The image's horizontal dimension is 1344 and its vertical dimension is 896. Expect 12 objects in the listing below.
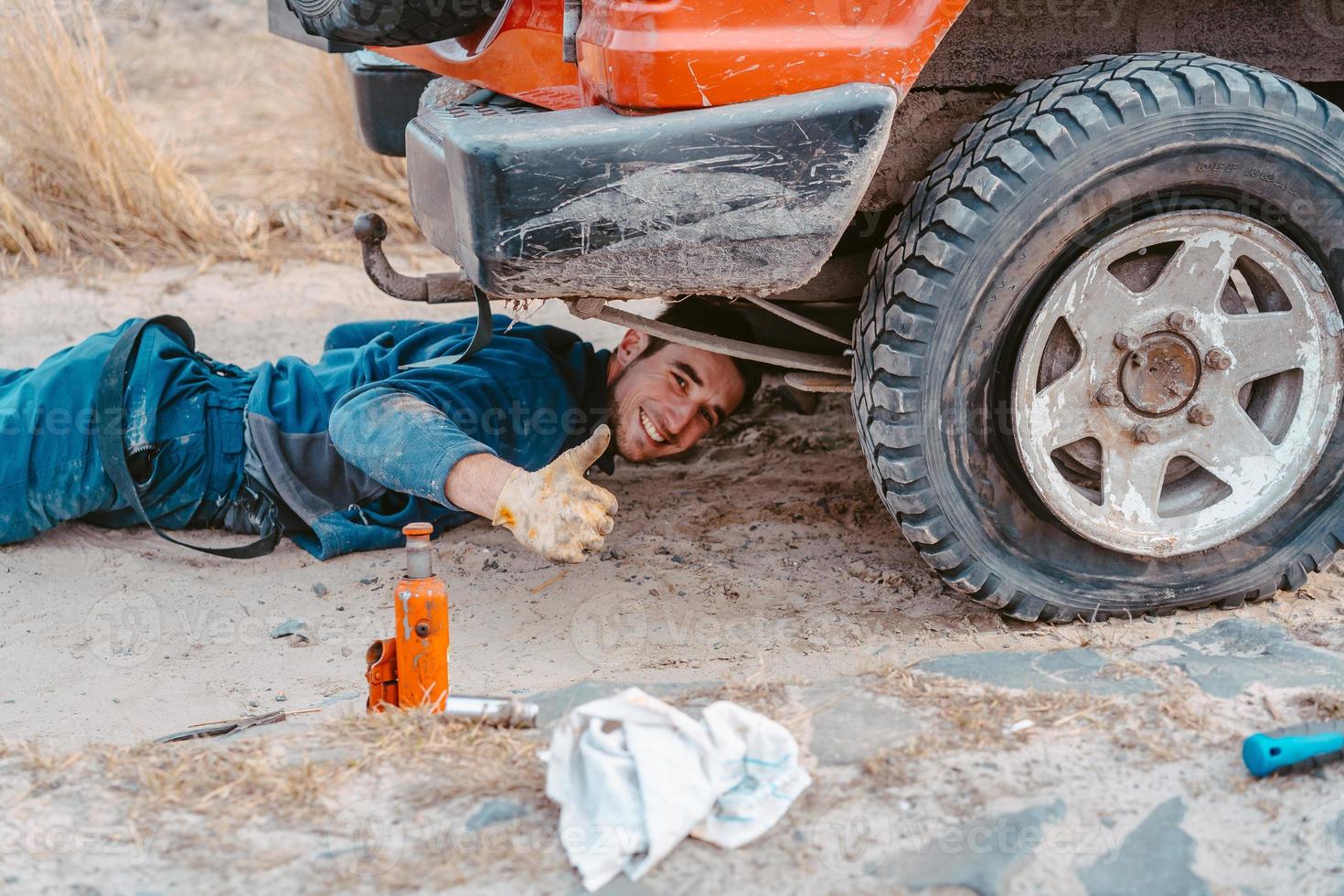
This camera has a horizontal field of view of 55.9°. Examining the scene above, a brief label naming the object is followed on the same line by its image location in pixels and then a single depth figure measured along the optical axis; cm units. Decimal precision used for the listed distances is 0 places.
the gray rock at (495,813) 189
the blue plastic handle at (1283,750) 195
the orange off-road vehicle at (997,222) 222
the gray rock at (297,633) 296
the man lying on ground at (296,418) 334
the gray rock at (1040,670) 229
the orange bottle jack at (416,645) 226
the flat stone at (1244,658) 230
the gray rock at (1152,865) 179
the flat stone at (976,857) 178
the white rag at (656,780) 181
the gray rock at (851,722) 206
